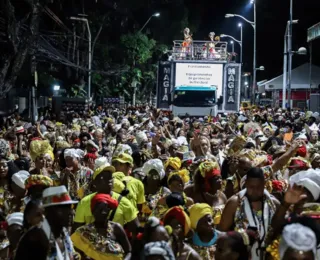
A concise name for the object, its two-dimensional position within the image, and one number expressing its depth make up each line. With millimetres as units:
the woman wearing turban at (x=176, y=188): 6415
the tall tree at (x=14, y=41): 20406
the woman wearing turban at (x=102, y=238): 5402
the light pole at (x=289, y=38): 32200
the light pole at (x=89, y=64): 35034
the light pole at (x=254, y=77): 40434
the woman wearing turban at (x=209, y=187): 6691
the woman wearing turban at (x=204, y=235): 5457
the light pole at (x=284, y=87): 35781
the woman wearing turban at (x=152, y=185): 7180
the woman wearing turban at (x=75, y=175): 8086
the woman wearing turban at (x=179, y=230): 5039
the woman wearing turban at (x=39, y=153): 8898
